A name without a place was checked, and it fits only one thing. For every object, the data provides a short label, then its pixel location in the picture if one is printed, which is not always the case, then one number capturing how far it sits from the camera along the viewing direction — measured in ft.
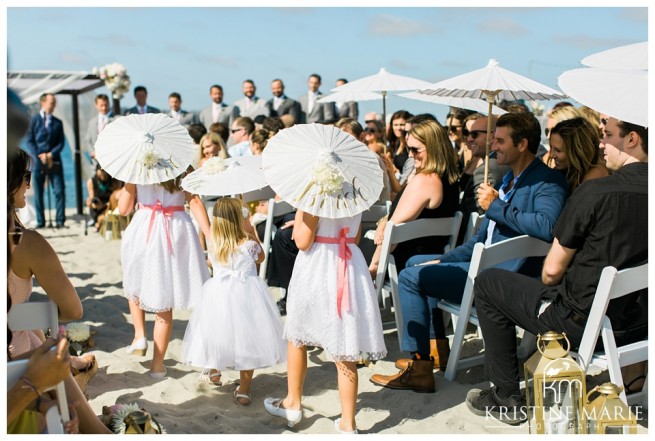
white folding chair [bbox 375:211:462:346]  16.88
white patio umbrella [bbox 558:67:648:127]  11.05
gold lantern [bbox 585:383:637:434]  9.64
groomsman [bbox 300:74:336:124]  40.78
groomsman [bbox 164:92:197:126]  42.32
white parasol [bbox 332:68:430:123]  27.40
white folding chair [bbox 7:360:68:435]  8.34
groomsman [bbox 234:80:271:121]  40.01
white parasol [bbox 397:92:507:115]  23.63
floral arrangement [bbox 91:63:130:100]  41.50
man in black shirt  11.78
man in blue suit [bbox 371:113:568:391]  14.99
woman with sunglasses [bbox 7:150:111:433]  9.41
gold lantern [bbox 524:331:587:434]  10.57
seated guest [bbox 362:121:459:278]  16.46
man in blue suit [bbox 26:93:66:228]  37.83
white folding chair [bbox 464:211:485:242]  18.40
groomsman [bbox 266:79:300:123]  40.40
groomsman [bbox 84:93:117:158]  40.37
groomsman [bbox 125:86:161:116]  41.88
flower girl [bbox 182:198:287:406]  14.53
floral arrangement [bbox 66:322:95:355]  17.62
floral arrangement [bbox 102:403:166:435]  10.04
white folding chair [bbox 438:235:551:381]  14.87
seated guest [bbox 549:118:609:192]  15.97
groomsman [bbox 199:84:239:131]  40.29
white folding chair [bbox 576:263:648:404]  11.71
